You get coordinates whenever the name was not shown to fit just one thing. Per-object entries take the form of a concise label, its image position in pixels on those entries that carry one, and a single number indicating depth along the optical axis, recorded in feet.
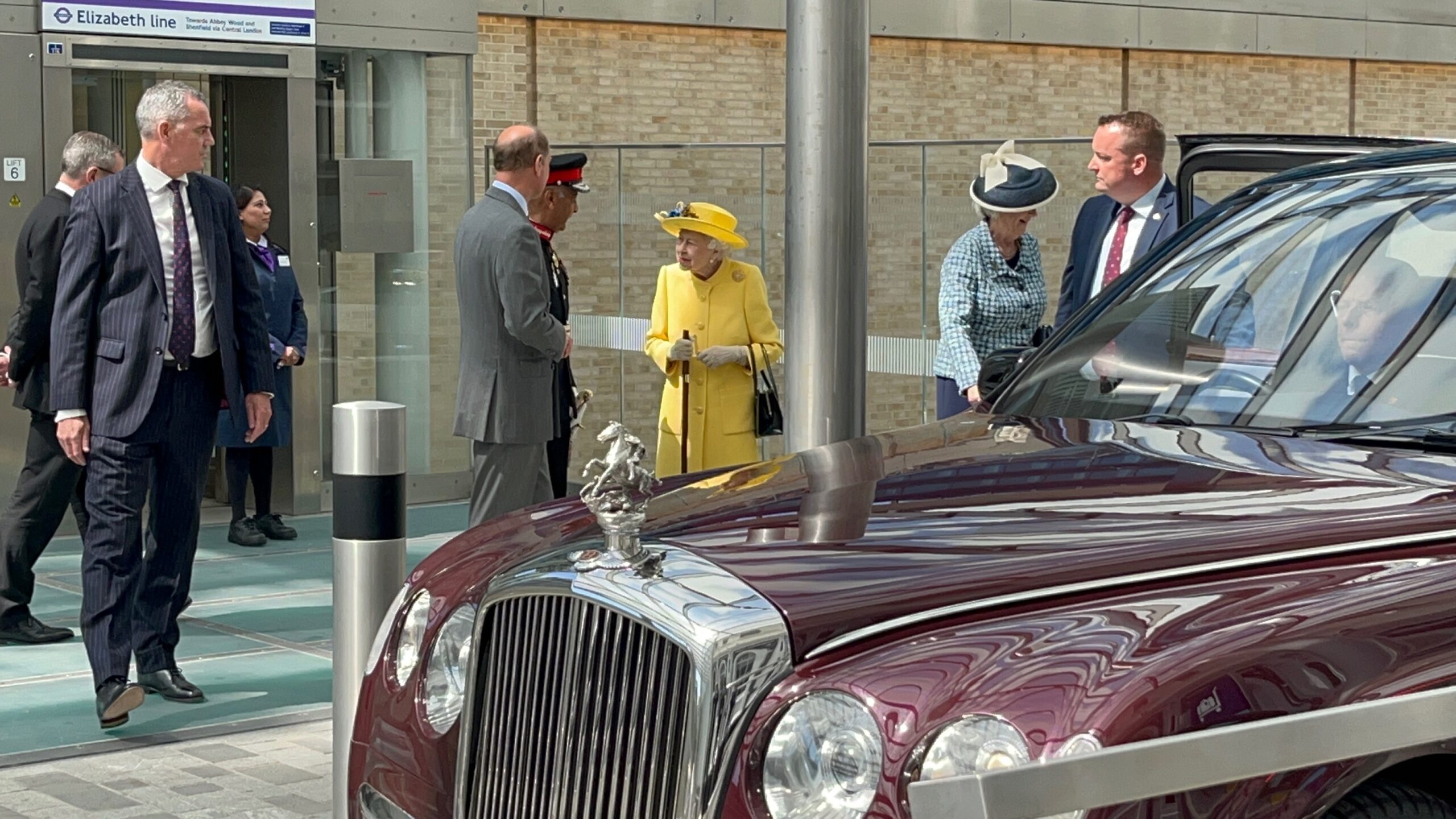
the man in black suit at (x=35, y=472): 26.00
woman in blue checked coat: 25.71
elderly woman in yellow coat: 29.25
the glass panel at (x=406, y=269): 41.39
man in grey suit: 24.16
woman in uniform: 35.99
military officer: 27.50
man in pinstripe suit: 21.76
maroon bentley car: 9.03
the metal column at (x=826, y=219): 20.29
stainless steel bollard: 14.61
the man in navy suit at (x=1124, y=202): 23.52
